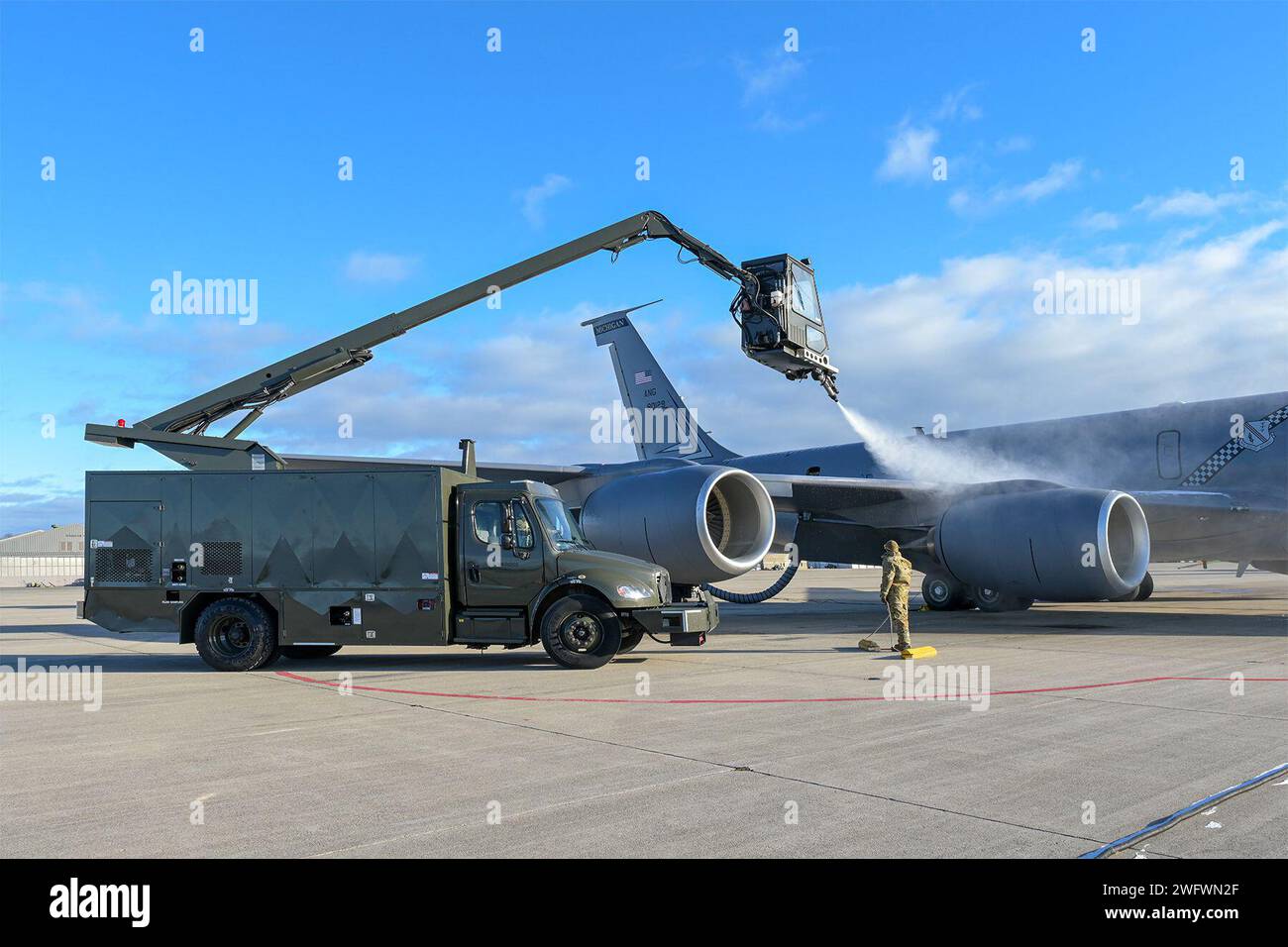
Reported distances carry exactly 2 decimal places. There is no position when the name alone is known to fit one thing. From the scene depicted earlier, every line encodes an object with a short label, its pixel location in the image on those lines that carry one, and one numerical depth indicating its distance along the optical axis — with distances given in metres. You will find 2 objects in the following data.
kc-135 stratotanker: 12.79
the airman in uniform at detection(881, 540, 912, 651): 11.43
